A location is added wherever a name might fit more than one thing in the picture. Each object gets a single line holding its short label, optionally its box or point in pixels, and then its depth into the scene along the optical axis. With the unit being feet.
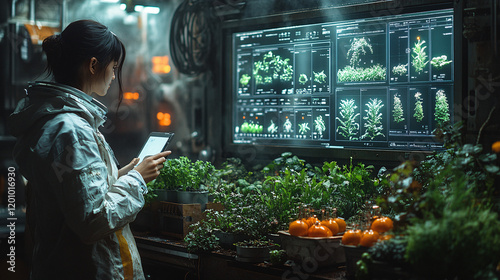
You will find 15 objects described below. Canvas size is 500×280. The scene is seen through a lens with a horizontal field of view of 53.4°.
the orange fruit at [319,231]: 8.97
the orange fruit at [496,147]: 7.27
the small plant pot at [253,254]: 9.57
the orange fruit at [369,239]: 7.98
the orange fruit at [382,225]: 8.28
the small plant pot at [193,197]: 11.90
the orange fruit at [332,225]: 9.19
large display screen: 10.80
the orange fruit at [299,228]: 9.10
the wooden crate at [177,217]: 11.68
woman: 7.03
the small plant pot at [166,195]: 12.23
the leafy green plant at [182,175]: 12.28
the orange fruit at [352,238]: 8.32
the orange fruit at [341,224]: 9.40
